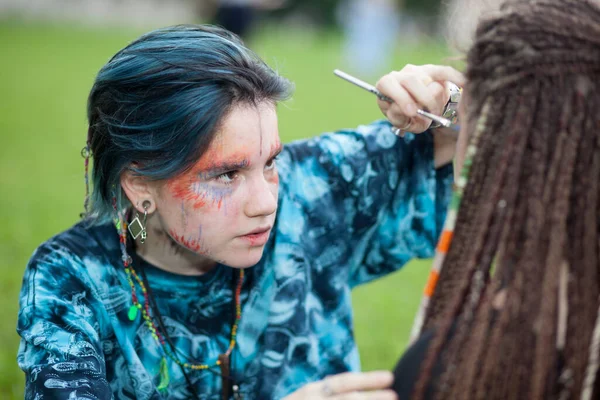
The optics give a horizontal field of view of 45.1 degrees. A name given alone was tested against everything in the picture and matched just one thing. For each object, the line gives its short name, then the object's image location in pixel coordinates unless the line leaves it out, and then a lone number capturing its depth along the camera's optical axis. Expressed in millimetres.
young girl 2244
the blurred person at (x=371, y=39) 16500
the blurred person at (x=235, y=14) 13000
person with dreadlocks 1446
